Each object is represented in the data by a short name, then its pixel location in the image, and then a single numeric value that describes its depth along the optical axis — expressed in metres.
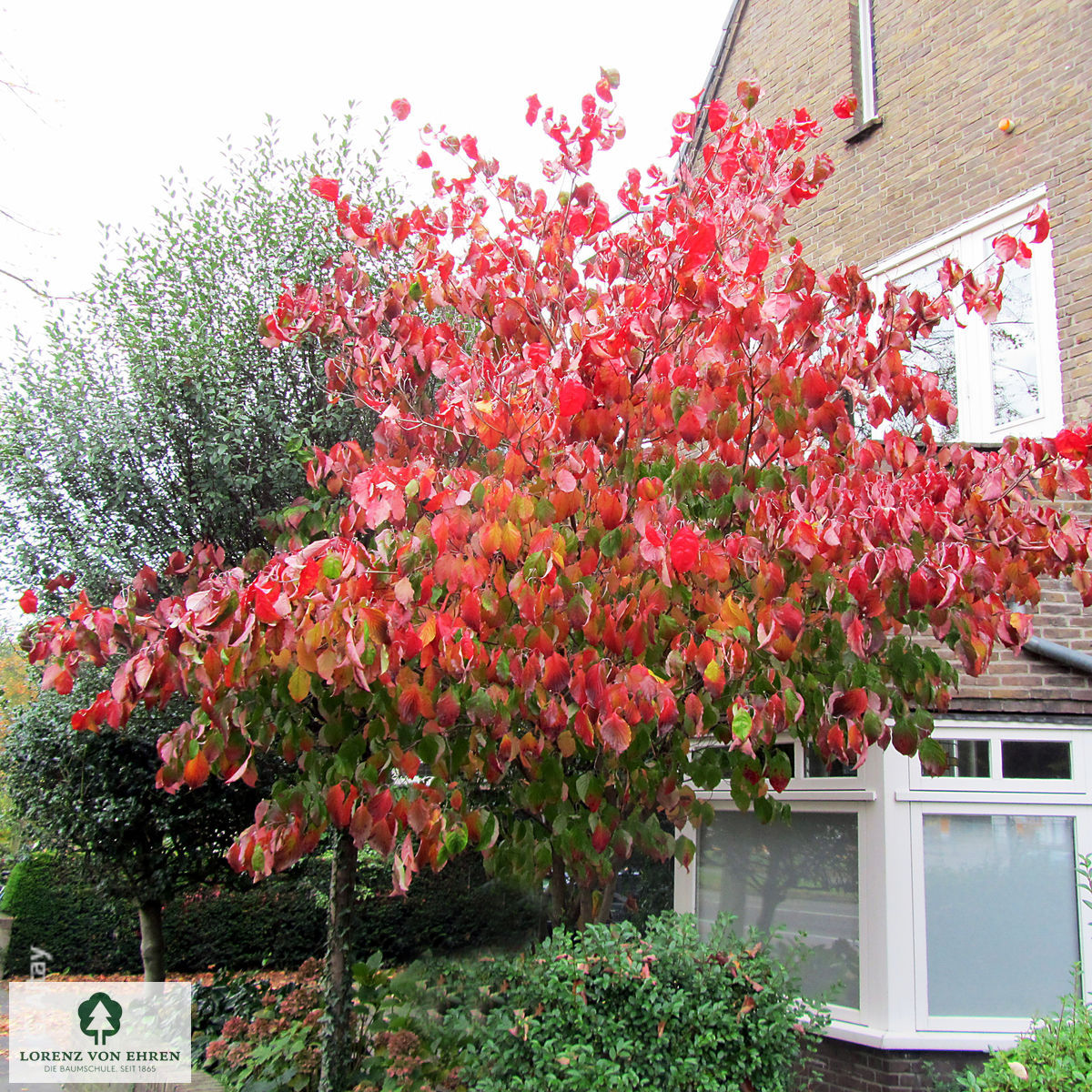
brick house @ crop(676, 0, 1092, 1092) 5.62
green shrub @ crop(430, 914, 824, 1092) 4.11
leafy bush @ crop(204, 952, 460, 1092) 4.82
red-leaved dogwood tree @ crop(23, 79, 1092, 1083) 3.19
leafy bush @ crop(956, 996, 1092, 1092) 3.75
